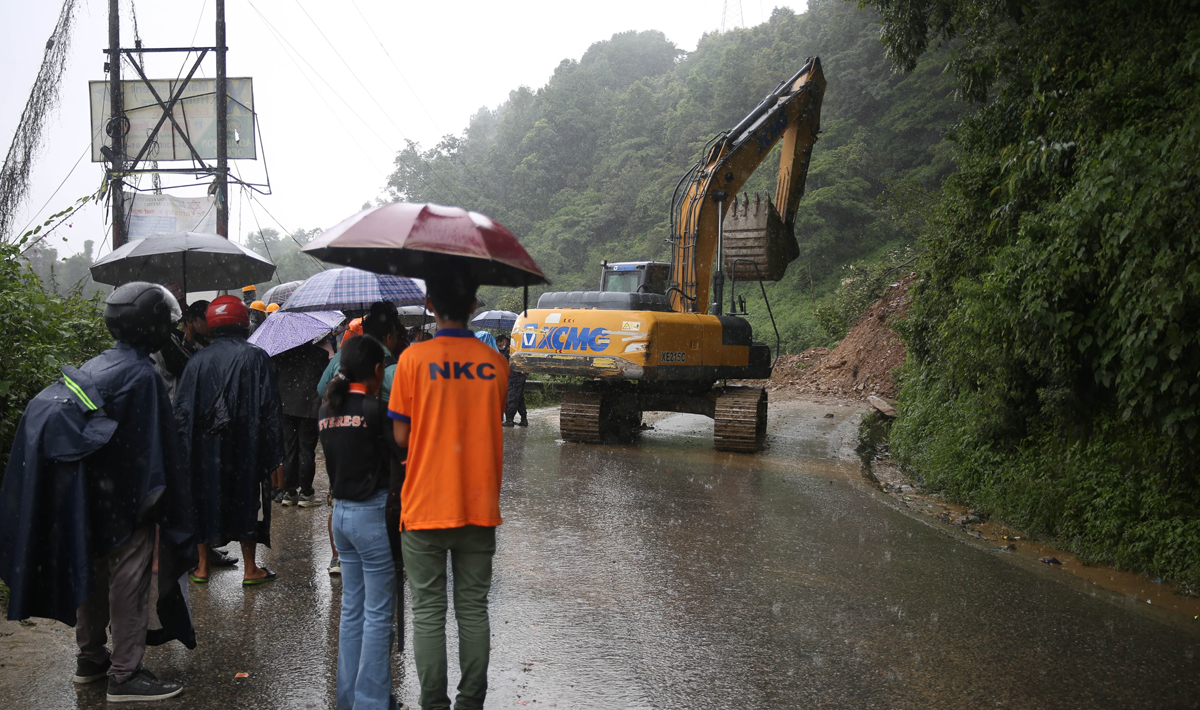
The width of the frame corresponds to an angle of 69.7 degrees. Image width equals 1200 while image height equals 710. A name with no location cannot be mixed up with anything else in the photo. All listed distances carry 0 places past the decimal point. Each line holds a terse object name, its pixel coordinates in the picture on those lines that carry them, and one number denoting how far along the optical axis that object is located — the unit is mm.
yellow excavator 11594
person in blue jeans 3471
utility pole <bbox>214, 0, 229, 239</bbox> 15516
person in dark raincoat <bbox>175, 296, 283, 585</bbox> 4879
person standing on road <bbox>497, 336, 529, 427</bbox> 13938
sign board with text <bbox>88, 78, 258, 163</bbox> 22781
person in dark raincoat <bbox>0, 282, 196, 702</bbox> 3619
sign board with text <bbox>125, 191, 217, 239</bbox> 24406
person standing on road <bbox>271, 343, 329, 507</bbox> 7395
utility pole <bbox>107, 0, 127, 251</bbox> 15531
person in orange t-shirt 3266
